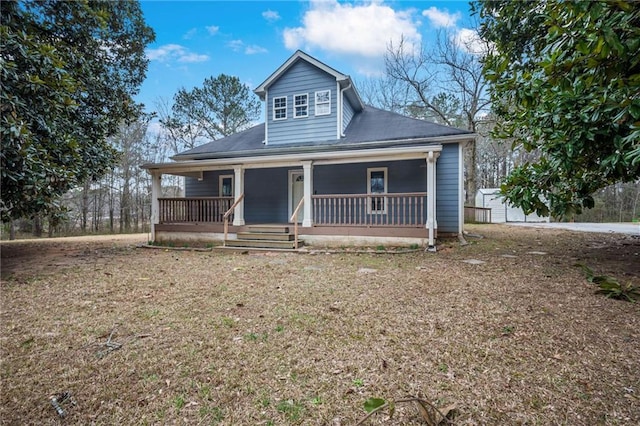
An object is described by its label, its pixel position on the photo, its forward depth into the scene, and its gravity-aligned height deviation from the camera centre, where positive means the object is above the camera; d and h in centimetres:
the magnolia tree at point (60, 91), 483 +258
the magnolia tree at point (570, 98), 253 +129
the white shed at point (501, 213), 2178 -14
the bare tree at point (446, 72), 1744 +837
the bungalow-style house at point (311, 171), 845 +139
